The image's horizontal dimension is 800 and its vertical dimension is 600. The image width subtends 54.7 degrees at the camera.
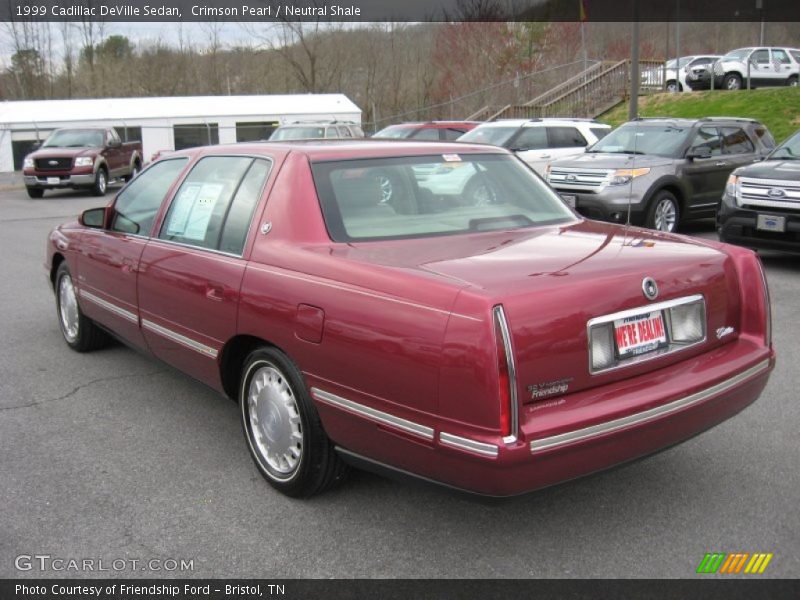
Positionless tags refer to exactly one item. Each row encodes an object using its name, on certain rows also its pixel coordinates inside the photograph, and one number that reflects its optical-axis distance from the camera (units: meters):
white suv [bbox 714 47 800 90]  27.98
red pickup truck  20.72
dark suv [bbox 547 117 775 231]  10.36
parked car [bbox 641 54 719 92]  31.58
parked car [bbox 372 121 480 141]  18.86
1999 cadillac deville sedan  2.69
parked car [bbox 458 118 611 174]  14.95
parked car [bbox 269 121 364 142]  21.02
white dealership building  33.41
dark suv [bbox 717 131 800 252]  8.32
